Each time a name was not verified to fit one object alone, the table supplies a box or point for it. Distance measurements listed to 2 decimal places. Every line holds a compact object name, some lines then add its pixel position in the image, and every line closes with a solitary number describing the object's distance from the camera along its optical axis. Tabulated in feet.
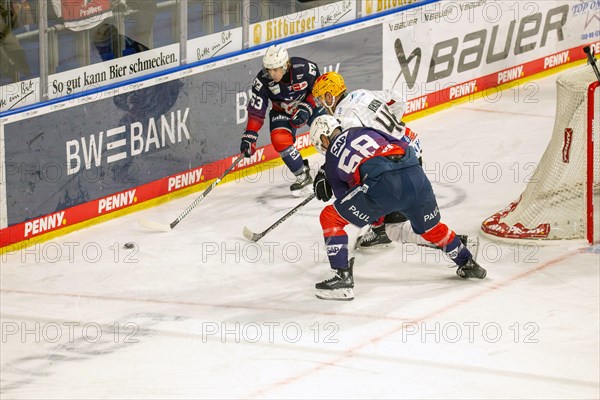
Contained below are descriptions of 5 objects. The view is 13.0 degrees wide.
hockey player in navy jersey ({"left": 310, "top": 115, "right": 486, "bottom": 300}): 48.81
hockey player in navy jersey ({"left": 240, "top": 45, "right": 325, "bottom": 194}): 59.98
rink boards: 57.06
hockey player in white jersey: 50.47
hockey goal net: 54.24
